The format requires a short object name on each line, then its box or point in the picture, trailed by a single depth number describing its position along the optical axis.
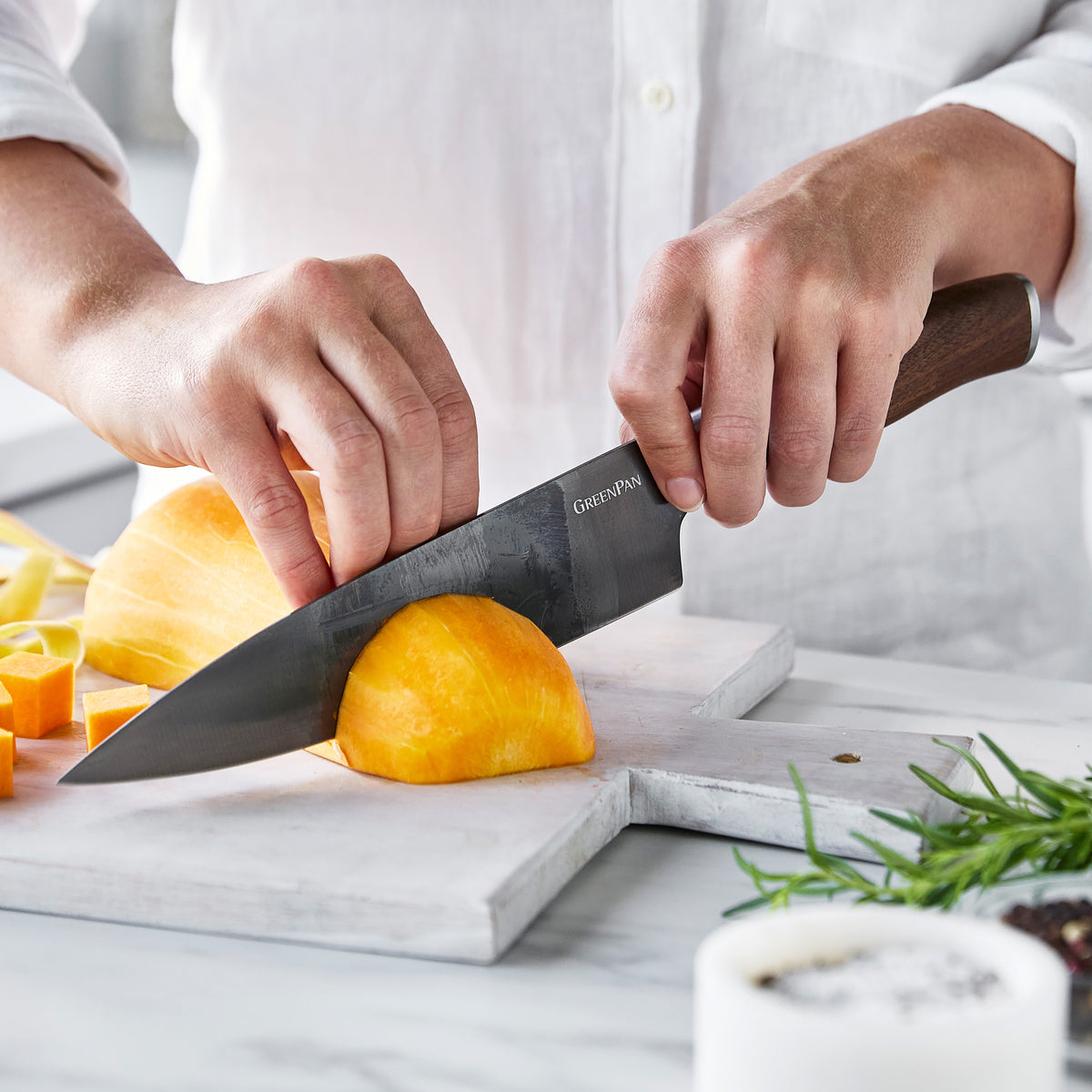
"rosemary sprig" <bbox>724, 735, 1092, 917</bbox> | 0.83
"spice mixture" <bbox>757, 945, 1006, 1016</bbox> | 0.71
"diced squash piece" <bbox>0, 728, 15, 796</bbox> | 0.91
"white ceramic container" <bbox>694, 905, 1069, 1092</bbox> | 0.67
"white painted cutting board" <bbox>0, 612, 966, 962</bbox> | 0.87
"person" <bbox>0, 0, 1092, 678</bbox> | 0.93
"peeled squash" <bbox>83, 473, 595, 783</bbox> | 0.92
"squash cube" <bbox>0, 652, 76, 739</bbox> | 0.95
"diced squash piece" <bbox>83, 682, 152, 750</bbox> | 0.93
